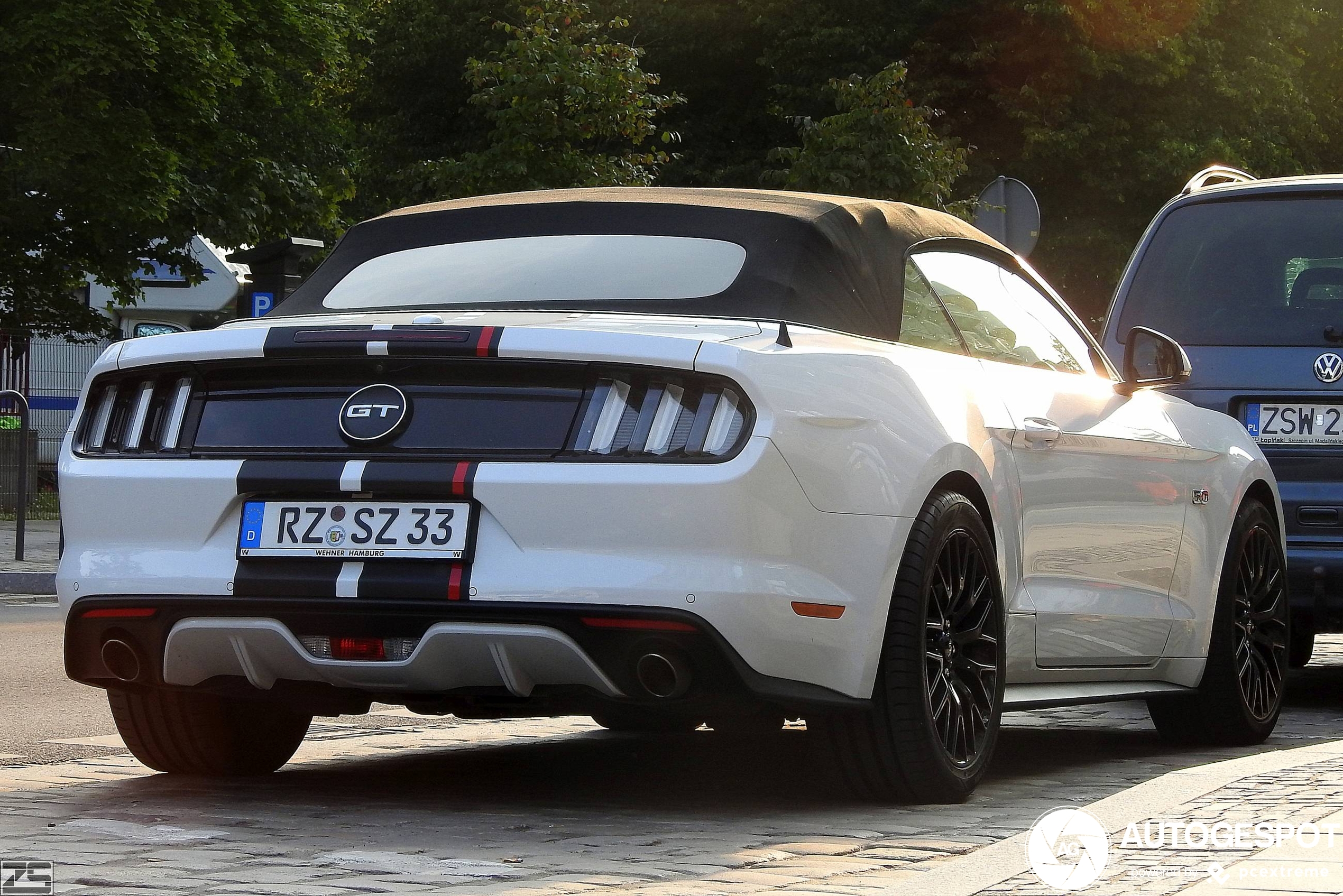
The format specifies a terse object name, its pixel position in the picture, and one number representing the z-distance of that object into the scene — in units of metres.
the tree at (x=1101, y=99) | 34.75
